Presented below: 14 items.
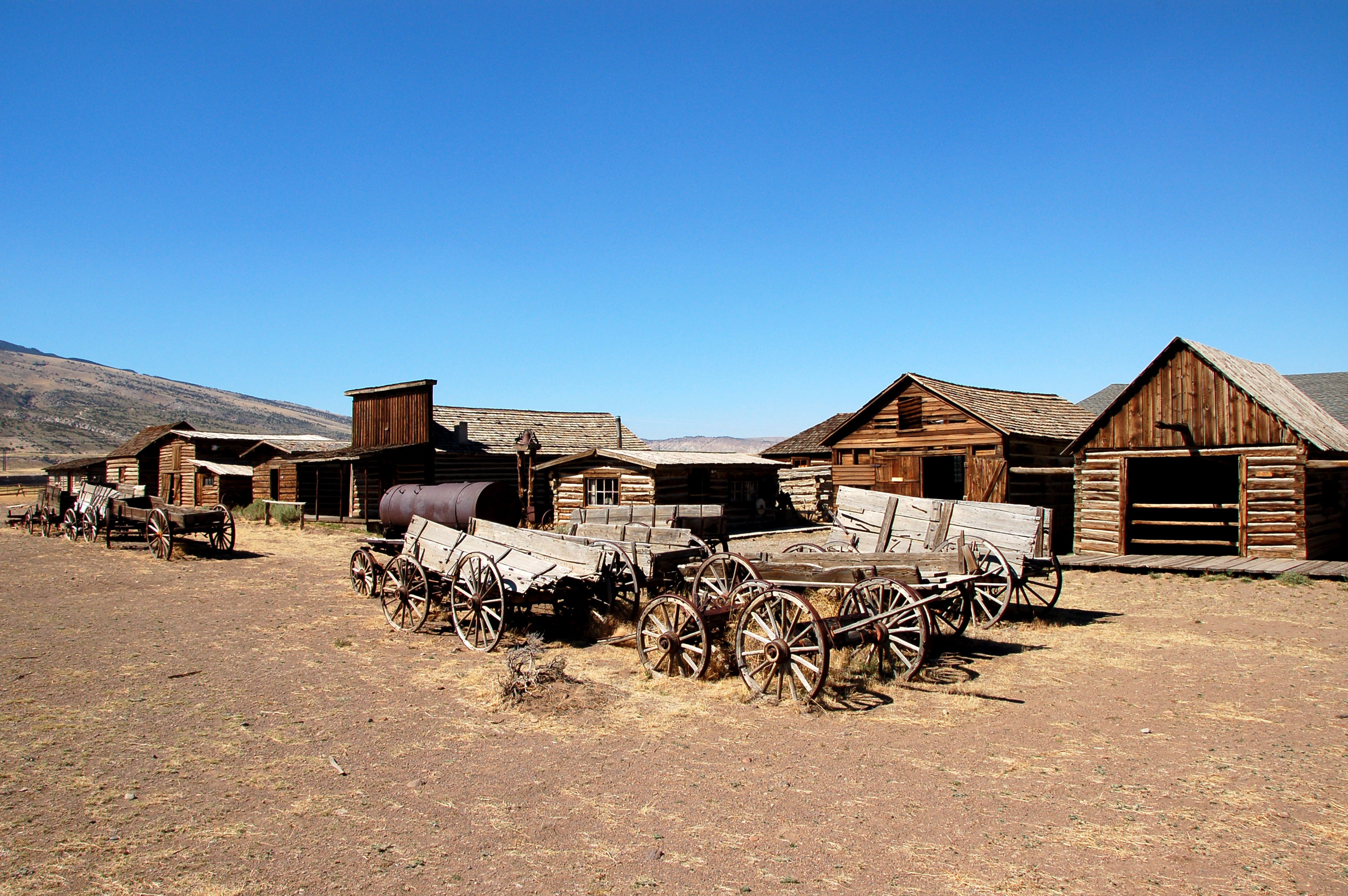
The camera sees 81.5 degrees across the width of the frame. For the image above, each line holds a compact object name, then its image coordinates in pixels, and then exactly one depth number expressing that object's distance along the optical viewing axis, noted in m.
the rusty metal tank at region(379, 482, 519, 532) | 14.07
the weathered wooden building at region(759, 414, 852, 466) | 34.25
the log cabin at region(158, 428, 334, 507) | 33.22
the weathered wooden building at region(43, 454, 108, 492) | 38.81
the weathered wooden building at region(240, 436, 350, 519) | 30.12
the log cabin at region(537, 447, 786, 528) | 23.53
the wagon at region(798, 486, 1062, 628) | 11.03
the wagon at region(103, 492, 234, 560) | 19.25
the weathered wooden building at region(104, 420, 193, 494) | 36.56
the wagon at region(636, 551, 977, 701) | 7.63
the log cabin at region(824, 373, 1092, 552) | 20.89
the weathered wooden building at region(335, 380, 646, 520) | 28.67
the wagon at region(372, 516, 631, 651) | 10.05
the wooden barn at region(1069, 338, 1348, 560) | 15.55
